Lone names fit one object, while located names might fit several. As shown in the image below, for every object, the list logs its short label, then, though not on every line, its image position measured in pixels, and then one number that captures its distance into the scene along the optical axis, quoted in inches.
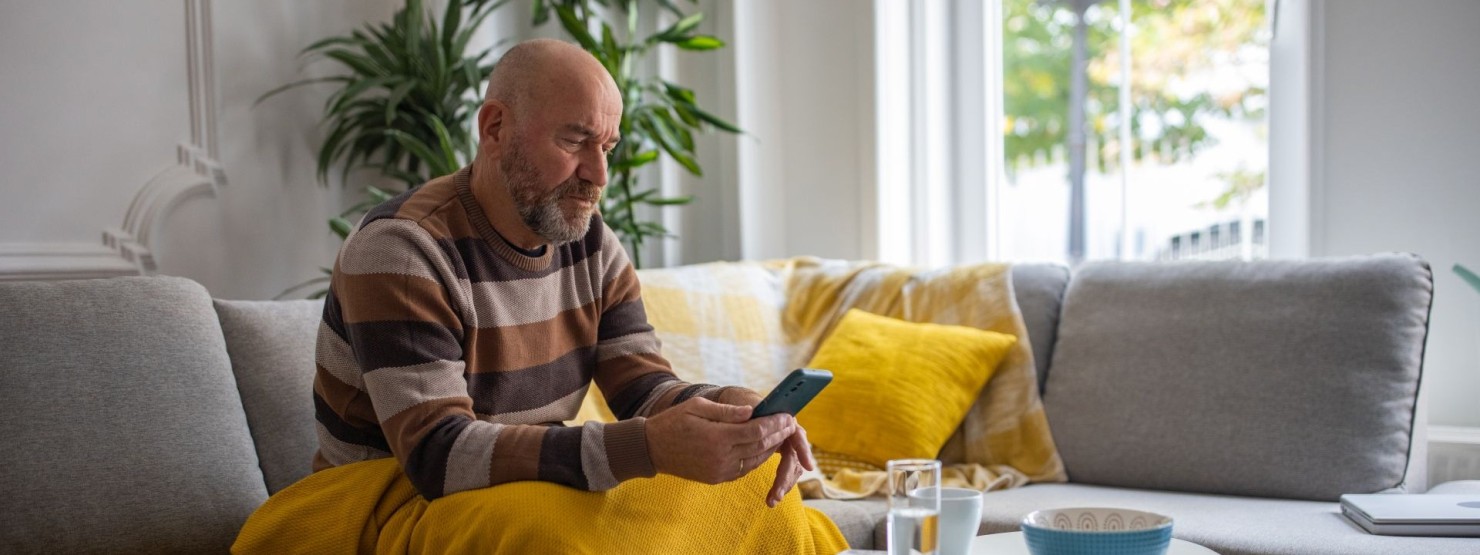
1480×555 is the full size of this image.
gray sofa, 66.0
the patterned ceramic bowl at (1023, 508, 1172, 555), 51.6
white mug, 54.6
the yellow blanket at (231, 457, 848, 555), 54.0
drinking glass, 50.2
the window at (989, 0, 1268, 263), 120.3
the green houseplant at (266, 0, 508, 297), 104.3
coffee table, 58.0
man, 55.9
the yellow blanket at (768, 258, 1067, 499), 93.9
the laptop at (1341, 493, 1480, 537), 70.1
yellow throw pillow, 94.0
